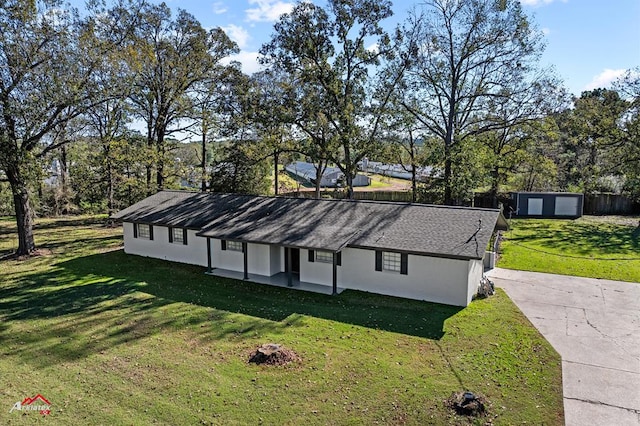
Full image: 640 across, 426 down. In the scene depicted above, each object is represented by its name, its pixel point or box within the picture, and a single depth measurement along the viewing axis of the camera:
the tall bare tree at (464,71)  24.00
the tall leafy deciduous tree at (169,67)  26.59
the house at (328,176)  49.84
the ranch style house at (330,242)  14.39
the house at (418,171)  28.17
